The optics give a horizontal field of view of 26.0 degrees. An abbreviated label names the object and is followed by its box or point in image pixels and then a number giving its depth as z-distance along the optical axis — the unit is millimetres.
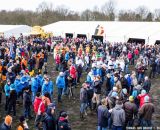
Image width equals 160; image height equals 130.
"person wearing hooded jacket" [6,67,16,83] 15116
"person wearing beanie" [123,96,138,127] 11078
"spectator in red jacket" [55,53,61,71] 23422
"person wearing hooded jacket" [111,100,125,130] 10414
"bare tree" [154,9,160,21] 103175
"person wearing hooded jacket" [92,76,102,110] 13924
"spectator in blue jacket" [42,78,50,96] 13969
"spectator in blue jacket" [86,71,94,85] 15945
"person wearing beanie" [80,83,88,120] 13078
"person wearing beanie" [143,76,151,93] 15531
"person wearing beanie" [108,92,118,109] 11836
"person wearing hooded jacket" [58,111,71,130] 9094
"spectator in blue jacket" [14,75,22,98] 14258
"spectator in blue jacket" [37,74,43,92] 14750
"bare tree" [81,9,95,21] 96619
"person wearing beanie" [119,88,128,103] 13031
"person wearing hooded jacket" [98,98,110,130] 10594
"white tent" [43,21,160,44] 40375
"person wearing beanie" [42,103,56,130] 9531
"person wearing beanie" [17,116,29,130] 9055
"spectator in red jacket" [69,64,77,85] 17750
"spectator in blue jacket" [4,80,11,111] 13477
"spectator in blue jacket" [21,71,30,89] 14469
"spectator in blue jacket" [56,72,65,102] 15134
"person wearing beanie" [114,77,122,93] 14502
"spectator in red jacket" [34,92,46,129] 11305
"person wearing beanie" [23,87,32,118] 12758
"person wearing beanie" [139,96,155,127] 11117
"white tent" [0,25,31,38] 53547
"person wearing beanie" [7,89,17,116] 13312
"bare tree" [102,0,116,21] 123062
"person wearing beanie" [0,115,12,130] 8710
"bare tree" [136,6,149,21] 102250
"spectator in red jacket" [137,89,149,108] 12366
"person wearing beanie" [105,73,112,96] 15841
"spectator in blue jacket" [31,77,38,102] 14492
